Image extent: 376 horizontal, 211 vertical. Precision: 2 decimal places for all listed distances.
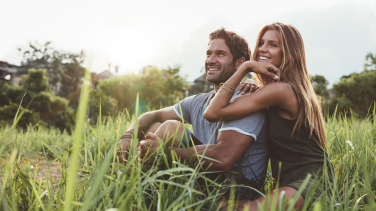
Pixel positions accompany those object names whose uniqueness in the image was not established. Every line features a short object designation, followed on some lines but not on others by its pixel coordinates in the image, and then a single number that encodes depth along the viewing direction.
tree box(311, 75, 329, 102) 28.11
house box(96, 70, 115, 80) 60.85
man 1.64
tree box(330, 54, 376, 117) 20.36
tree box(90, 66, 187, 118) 31.80
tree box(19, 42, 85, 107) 43.84
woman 1.78
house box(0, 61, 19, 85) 38.44
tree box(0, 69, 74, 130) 18.78
